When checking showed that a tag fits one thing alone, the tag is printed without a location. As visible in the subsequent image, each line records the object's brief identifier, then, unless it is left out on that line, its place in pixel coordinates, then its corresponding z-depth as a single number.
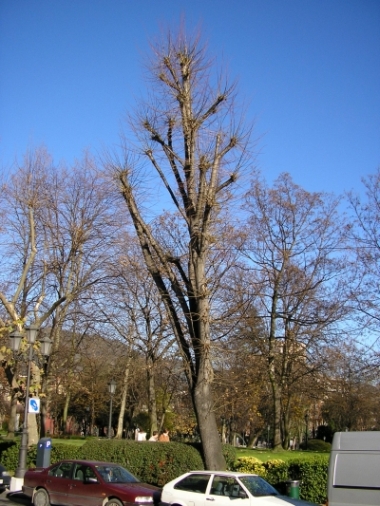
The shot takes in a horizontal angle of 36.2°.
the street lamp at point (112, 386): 33.44
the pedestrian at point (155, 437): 24.50
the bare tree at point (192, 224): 18.06
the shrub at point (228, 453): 18.91
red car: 14.21
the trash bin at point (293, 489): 15.66
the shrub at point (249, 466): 17.64
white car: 12.30
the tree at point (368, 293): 24.52
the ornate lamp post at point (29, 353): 19.34
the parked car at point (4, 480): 19.02
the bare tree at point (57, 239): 25.75
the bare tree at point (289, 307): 30.58
